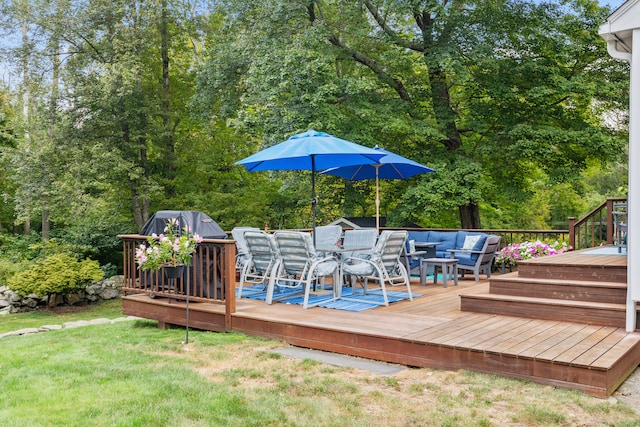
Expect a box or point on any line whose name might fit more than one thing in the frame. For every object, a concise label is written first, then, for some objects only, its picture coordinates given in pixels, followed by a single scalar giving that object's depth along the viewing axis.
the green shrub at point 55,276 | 12.09
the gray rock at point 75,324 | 8.38
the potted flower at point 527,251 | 7.96
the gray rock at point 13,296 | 12.45
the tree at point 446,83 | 11.16
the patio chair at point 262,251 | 6.12
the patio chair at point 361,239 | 6.35
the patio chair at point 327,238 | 6.44
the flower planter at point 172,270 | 5.16
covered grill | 6.27
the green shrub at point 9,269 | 13.56
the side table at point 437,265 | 7.38
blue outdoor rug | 5.85
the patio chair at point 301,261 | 5.77
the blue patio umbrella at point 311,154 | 6.16
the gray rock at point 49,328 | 8.44
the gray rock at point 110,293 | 13.86
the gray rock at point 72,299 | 13.05
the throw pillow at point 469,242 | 8.19
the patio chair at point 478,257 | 7.91
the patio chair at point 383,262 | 6.00
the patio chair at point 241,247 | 6.97
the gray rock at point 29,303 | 12.45
